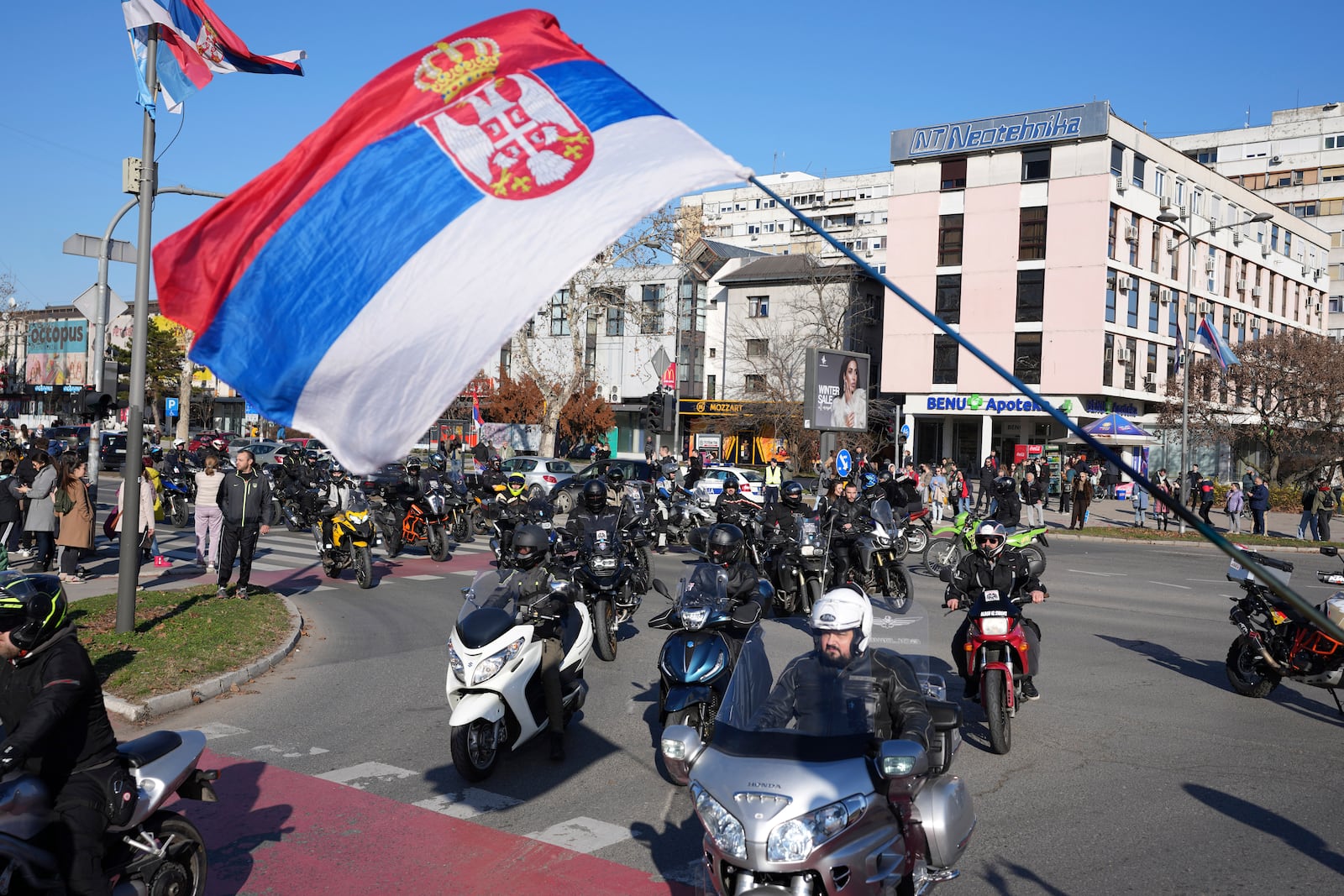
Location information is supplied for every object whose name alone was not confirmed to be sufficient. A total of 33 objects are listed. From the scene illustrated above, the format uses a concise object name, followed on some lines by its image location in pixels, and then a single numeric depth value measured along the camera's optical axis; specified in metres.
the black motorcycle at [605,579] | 10.90
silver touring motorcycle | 3.91
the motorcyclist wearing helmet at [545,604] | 7.44
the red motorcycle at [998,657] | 7.67
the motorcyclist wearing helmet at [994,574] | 8.66
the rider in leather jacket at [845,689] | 4.61
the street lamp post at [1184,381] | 32.44
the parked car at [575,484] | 29.52
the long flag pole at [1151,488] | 2.99
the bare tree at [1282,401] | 39.38
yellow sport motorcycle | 15.85
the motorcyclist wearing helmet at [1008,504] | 18.88
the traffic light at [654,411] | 27.70
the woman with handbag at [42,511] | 14.73
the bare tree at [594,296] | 41.59
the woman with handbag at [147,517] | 16.11
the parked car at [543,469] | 33.75
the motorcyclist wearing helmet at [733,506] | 17.31
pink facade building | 47.25
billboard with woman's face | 31.25
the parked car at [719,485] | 26.17
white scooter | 6.82
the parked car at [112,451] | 43.06
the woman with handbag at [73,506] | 14.23
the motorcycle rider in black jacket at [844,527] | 14.55
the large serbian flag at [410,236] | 3.74
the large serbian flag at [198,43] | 5.85
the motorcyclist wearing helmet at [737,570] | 8.57
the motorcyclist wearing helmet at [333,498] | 16.70
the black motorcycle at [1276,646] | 8.98
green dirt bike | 12.52
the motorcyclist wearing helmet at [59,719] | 4.22
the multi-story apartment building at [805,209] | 85.31
